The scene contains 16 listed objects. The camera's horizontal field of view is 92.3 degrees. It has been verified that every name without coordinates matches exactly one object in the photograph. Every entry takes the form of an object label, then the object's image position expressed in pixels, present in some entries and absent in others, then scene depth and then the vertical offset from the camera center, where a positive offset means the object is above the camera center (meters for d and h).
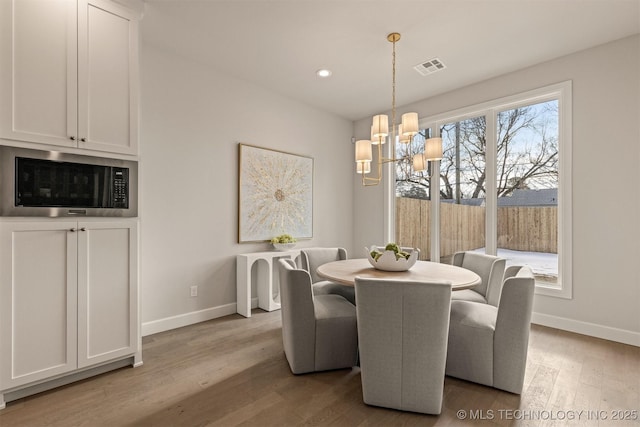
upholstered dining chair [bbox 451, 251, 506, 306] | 2.57 -0.53
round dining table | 2.11 -0.45
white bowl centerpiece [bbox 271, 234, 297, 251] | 3.81 -0.36
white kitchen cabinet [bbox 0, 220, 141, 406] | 1.82 -0.55
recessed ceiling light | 3.43 +1.59
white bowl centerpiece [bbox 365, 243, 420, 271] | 2.39 -0.36
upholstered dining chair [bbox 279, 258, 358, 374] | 2.13 -0.82
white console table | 3.43 -0.78
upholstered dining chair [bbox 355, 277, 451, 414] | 1.65 -0.71
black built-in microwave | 1.83 +0.19
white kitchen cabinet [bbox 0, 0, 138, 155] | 1.83 +0.91
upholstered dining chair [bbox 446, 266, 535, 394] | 1.88 -0.81
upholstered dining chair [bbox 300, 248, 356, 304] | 2.91 -0.52
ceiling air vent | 3.22 +1.59
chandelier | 2.35 +0.59
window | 3.22 +0.32
